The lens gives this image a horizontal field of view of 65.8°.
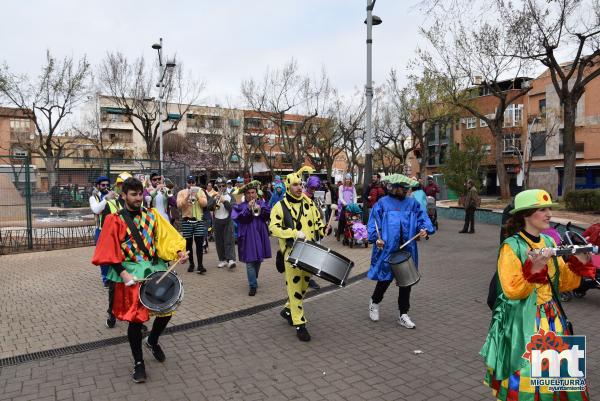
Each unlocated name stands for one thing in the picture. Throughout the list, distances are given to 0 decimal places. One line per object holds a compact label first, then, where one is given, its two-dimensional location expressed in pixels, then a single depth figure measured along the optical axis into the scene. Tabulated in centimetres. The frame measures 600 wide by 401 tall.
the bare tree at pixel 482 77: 2098
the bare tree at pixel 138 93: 2700
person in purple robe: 723
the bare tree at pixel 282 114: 2947
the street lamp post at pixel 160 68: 2083
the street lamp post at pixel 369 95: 1301
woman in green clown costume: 269
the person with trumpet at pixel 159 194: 904
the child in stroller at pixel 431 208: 1469
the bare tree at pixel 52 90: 2802
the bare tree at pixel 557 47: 1795
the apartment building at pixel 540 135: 3891
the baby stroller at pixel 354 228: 1205
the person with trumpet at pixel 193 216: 878
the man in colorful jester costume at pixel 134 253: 402
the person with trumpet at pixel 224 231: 938
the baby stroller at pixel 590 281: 535
